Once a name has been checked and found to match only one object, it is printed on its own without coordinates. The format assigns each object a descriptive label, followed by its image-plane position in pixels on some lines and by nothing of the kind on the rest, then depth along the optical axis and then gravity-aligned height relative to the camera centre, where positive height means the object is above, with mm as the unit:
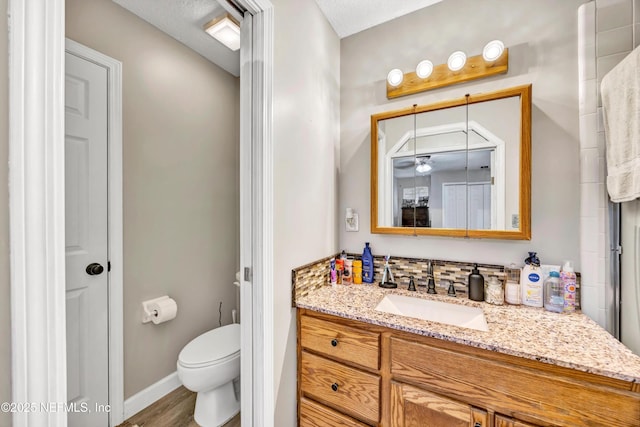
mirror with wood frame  1303 +247
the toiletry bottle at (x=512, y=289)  1252 -375
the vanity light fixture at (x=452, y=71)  1316 +770
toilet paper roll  1690 -629
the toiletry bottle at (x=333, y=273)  1582 -367
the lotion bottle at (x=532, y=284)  1213 -338
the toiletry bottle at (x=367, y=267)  1617 -336
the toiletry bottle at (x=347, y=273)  1618 -374
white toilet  1471 -931
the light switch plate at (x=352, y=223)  1723 -67
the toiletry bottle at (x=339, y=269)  1608 -345
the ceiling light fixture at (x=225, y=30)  1666 +1238
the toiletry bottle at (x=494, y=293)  1265 -394
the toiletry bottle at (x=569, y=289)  1156 -347
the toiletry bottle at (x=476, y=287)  1310 -377
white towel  917 +319
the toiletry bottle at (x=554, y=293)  1162 -371
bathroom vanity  790 -563
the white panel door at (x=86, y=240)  1362 -139
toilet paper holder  1679 -628
